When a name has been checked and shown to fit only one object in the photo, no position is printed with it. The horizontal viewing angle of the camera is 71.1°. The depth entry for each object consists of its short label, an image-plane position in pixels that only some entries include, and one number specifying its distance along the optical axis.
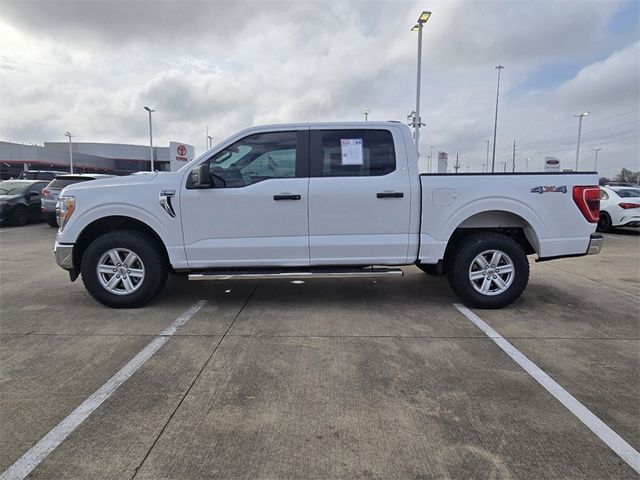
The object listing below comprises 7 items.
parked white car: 13.12
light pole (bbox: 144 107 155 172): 50.24
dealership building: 62.47
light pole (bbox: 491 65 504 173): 34.94
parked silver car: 13.28
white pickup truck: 5.09
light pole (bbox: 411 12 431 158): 19.12
